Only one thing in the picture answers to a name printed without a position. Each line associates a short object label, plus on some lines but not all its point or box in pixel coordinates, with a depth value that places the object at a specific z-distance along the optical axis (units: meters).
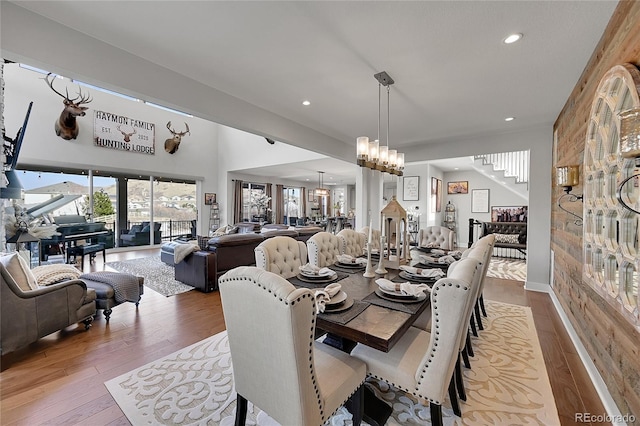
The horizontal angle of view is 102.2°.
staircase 6.21
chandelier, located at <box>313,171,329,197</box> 10.31
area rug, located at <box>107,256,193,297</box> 4.28
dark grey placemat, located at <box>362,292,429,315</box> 1.60
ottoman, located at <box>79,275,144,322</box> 2.95
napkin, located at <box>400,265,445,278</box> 2.22
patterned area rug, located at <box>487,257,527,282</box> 5.20
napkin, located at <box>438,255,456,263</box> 2.81
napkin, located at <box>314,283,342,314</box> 1.53
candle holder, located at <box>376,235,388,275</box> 2.42
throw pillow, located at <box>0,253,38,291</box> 2.29
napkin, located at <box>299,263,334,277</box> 2.20
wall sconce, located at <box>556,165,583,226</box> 2.55
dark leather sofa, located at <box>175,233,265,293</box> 4.16
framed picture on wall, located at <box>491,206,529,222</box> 8.05
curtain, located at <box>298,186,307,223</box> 12.92
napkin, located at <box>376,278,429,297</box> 1.76
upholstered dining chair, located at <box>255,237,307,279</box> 2.33
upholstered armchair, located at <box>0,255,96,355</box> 2.16
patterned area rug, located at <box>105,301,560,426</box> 1.68
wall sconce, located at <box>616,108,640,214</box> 1.19
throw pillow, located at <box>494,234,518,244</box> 6.95
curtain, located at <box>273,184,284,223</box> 11.45
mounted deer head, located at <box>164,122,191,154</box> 8.25
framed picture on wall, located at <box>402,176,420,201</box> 8.78
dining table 1.34
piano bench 5.16
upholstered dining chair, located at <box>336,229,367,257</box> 3.36
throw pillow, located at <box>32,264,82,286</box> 2.76
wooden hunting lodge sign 6.99
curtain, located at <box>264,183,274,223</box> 11.07
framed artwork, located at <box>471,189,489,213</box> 8.78
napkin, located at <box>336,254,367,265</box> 2.69
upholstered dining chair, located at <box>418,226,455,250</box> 4.01
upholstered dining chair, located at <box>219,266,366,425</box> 1.06
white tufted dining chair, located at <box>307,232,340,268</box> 2.89
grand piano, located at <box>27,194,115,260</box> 5.24
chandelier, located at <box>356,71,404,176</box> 2.76
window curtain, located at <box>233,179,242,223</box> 9.92
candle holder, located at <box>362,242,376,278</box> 2.32
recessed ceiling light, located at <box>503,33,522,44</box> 2.09
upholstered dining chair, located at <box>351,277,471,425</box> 1.29
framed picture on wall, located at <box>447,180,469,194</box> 9.26
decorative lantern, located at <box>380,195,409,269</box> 2.43
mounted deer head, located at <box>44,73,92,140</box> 5.95
